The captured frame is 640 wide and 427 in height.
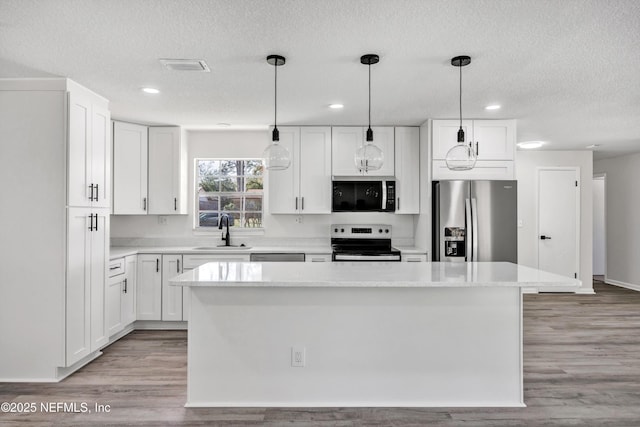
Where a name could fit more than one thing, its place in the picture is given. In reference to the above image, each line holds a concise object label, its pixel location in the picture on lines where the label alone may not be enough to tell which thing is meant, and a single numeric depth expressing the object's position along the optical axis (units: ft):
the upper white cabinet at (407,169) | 15.21
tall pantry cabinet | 9.65
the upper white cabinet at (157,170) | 15.06
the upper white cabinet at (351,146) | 15.25
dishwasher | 14.33
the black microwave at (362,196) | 15.12
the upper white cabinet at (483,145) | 13.93
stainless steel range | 16.29
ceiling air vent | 8.74
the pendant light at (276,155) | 8.31
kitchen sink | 14.61
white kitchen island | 8.34
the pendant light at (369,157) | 8.11
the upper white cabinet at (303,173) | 15.31
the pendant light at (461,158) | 7.98
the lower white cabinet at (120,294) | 12.26
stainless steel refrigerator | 13.44
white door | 20.45
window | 16.90
